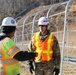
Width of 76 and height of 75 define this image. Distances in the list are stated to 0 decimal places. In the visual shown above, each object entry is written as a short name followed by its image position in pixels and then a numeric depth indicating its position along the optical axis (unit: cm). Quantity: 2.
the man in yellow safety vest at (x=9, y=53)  485
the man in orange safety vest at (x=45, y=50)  695
